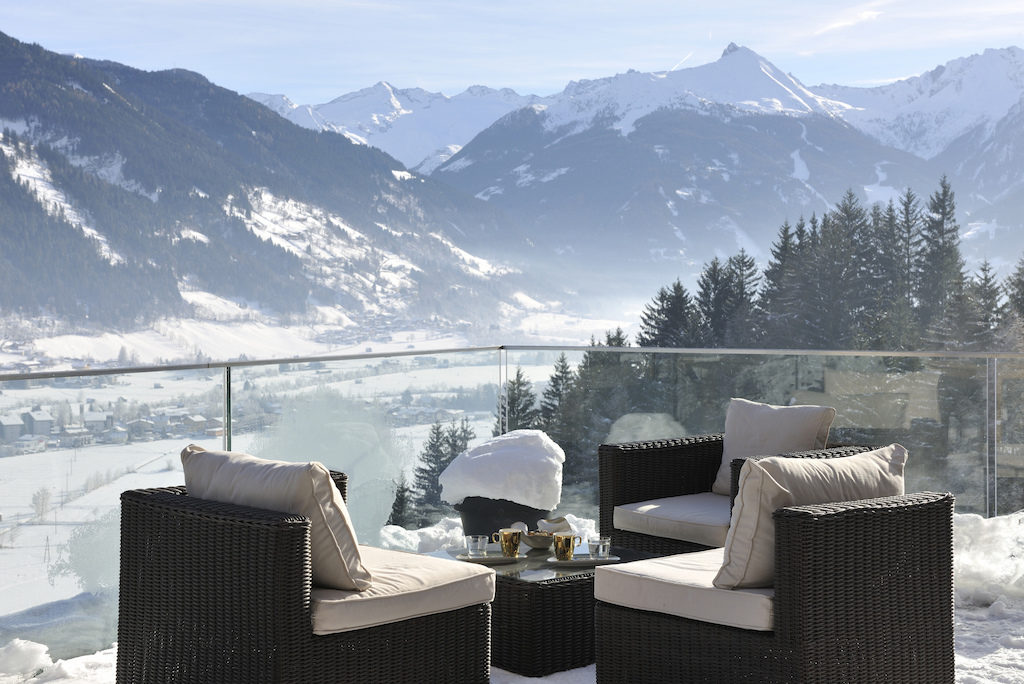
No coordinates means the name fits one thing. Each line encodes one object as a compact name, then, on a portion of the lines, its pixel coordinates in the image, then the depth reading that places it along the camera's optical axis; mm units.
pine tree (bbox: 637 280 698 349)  34594
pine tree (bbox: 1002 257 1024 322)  33344
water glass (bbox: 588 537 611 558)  3291
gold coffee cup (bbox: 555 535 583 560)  3252
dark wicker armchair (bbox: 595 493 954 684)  2346
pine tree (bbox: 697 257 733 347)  34062
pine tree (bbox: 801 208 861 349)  34875
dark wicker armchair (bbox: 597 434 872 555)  3891
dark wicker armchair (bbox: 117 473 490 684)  2326
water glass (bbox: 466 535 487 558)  3326
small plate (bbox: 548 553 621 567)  3229
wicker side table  3082
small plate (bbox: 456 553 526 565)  3246
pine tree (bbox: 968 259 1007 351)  33250
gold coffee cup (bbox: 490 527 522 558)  3307
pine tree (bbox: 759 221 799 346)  34772
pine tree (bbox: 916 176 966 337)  34219
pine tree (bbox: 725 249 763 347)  34312
